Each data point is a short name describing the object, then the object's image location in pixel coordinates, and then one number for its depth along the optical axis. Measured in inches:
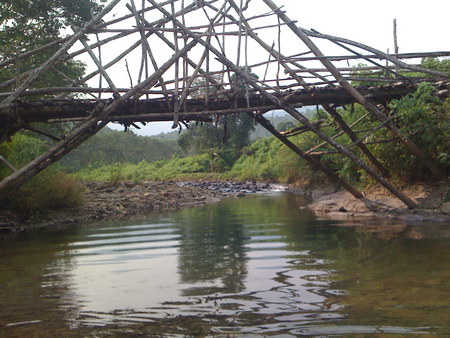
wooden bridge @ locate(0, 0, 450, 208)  389.4
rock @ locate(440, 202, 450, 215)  425.4
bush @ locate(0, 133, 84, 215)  561.5
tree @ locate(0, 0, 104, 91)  707.4
